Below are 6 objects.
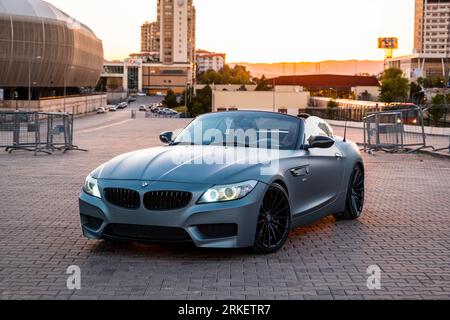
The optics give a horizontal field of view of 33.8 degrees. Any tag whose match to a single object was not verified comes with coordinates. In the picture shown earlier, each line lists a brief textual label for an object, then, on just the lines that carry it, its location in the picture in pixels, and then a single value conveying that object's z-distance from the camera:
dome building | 89.88
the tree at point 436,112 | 34.34
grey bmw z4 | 6.80
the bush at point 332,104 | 75.94
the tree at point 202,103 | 109.20
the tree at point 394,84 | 111.91
